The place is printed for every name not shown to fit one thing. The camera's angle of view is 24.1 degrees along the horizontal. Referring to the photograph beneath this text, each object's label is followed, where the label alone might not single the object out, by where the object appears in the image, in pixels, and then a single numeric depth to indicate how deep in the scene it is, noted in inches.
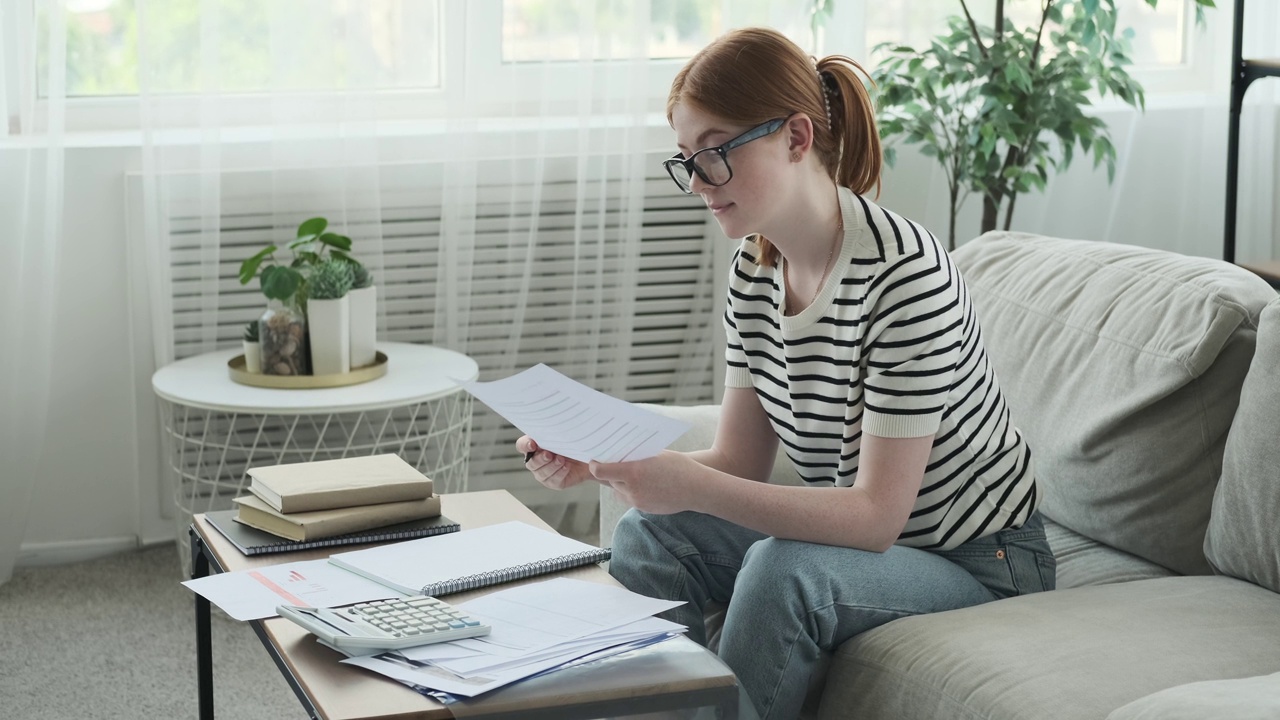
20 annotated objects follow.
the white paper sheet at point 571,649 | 112.6
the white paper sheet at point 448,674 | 111.4
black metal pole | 170.1
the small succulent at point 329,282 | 164.2
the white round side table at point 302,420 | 161.5
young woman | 124.1
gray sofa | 120.8
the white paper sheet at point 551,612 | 114.7
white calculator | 114.1
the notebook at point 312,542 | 126.0
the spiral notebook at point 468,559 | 121.5
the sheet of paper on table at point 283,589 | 118.9
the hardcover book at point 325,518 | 126.5
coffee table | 111.2
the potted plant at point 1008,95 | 175.7
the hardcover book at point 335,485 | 127.4
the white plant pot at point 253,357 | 165.9
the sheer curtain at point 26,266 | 169.5
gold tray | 163.7
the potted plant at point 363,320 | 166.0
